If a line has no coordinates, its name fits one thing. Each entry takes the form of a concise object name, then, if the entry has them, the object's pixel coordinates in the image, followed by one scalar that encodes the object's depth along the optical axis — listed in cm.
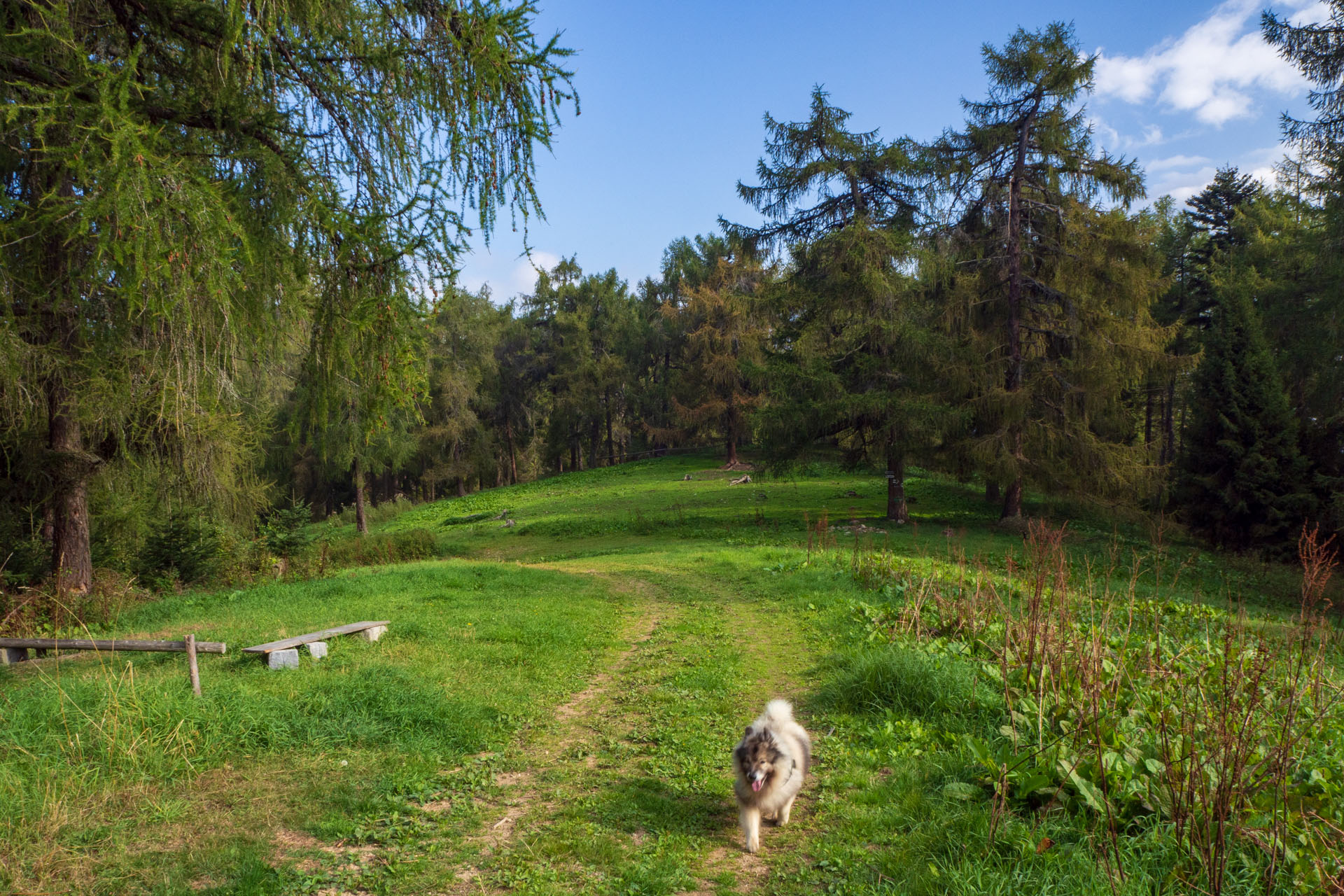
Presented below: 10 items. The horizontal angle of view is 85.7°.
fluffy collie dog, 431
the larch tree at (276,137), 537
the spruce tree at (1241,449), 2167
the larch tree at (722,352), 4166
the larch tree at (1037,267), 2238
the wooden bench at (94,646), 601
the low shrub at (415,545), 2159
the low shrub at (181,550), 1435
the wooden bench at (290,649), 728
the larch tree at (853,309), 2242
